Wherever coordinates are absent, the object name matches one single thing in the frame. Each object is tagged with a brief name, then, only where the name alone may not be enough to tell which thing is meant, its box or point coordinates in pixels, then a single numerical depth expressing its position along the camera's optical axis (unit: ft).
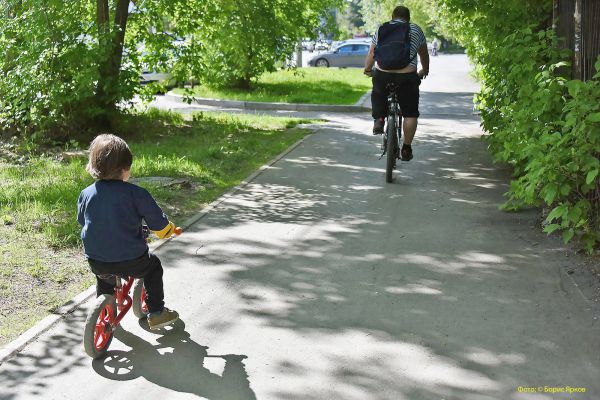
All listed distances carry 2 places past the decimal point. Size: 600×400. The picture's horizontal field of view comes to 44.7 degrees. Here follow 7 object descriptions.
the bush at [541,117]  17.33
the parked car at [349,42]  135.24
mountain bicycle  27.30
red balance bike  13.61
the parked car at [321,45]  59.79
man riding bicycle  26.81
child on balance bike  13.85
